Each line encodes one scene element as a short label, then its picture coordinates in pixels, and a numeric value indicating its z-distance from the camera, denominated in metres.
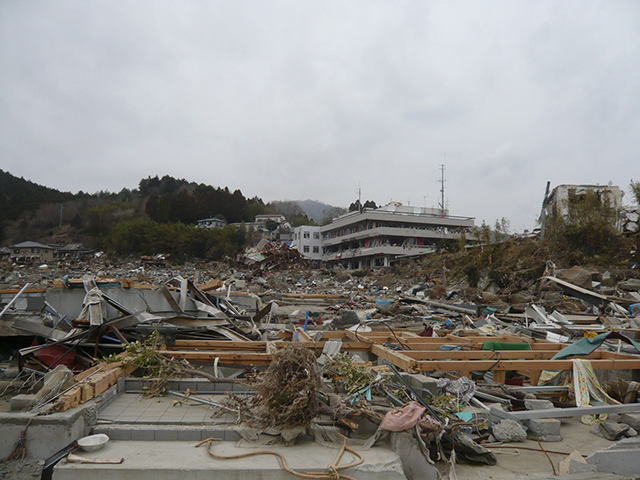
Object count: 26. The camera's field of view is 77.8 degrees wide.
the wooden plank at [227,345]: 5.65
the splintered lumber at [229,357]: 4.88
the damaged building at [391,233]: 41.25
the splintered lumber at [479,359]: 4.62
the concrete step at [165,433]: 3.07
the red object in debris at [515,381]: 5.30
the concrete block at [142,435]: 3.07
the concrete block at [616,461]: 3.18
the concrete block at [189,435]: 3.08
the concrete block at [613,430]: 3.71
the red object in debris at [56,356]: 5.30
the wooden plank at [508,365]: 4.63
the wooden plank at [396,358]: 4.27
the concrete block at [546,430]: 3.74
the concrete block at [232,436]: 3.10
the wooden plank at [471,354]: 5.00
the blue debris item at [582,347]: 4.98
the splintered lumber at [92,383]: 3.10
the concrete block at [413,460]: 2.93
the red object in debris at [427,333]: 7.98
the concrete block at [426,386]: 3.77
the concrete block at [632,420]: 3.83
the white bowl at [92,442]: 2.80
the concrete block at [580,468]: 3.07
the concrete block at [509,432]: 3.69
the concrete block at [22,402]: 3.21
